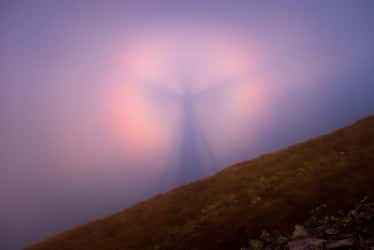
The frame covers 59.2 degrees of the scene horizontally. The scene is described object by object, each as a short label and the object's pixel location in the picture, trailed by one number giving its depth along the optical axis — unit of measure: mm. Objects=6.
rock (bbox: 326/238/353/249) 11967
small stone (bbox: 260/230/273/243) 16752
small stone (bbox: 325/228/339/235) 14158
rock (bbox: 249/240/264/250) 16438
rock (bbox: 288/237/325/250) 12759
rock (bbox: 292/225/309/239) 15358
